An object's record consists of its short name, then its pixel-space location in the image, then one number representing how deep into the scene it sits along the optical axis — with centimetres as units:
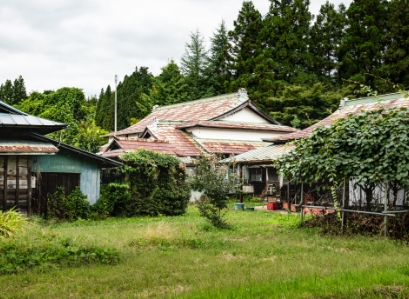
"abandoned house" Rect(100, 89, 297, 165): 3282
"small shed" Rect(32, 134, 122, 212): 1920
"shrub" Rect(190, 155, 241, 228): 1585
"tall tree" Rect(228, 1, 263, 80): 4888
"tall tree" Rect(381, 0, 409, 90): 4034
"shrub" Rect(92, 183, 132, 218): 2086
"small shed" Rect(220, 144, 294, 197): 2683
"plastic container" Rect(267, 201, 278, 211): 2481
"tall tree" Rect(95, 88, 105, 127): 5686
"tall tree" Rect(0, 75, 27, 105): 4712
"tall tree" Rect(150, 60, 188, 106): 5259
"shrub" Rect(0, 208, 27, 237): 1174
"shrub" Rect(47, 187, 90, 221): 1933
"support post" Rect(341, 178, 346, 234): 1415
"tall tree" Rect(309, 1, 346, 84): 4682
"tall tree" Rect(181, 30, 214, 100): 5216
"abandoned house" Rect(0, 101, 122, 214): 1766
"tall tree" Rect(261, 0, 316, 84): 4681
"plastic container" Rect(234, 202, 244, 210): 2534
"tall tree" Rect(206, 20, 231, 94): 5044
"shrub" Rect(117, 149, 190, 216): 2184
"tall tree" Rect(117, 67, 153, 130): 5300
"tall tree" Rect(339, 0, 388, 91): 4338
